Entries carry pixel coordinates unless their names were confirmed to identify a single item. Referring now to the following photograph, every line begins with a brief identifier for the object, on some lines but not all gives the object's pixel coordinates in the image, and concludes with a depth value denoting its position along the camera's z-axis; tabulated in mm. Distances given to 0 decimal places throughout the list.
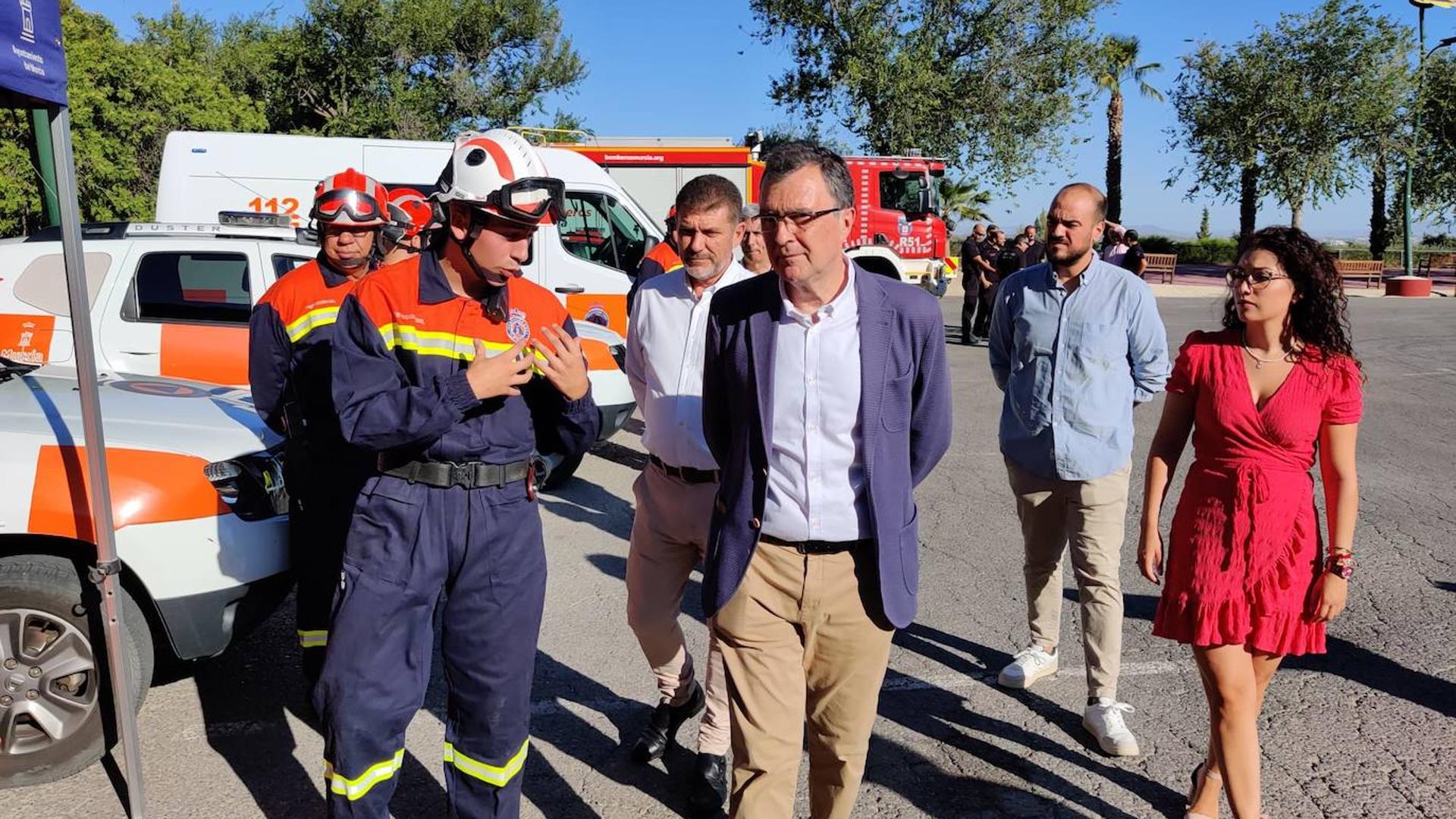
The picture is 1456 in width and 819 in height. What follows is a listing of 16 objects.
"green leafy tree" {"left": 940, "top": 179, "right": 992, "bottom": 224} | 37281
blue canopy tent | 2834
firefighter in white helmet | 2594
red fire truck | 15875
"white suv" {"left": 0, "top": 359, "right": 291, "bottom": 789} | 3367
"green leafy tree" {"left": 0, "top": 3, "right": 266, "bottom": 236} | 16533
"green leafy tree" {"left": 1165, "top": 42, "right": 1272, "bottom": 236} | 30375
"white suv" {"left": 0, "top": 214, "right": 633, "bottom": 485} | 6445
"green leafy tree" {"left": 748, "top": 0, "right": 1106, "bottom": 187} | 28969
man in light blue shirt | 3949
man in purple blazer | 2596
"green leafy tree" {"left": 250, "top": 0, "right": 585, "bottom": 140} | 30719
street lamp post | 26566
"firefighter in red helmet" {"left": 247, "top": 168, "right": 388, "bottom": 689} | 3488
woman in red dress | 3061
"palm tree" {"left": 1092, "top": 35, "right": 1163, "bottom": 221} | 37250
